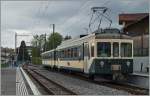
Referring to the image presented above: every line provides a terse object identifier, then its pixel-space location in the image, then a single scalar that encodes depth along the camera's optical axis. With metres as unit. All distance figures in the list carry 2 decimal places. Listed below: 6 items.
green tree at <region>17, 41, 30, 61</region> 79.25
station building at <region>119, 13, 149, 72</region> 27.17
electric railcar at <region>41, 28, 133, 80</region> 14.94
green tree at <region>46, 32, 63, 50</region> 69.05
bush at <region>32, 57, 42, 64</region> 67.17
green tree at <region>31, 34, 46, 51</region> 80.71
